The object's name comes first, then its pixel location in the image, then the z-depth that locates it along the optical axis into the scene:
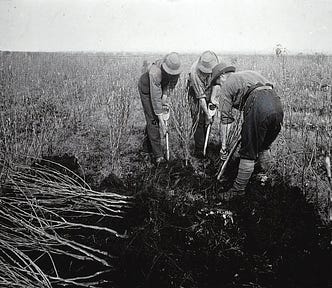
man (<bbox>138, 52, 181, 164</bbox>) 3.65
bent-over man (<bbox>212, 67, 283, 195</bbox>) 2.69
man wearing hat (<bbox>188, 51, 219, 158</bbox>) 3.99
